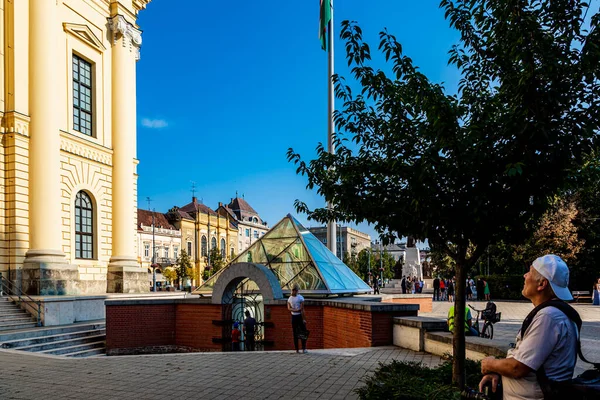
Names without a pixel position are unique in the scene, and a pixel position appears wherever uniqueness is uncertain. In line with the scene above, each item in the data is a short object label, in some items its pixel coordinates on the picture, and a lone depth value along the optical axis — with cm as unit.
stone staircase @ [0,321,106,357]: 1434
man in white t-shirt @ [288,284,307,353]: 1166
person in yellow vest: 1009
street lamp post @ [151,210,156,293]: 7464
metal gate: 1548
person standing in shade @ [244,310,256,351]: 1470
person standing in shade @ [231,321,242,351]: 1499
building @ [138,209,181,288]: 7838
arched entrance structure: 1505
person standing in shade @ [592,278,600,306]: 2980
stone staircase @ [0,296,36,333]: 1680
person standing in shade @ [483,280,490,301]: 3256
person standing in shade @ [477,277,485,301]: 3425
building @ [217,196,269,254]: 10988
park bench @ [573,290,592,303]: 3331
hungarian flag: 2361
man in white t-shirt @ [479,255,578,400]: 282
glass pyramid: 1692
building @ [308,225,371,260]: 14175
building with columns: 2270
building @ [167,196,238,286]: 8950
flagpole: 2155
